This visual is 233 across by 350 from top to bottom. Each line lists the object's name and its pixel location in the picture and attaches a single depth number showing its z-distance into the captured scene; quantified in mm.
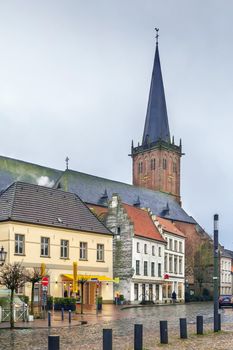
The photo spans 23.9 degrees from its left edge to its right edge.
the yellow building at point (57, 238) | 46281
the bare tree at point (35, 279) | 32781
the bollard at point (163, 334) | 17719
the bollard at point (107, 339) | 13532
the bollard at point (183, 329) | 19114
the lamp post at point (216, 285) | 21441
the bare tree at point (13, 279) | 28306
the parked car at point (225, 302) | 49344
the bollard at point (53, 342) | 11695
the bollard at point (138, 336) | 15339
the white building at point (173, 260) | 69188
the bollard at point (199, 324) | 20416
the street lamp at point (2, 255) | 31870
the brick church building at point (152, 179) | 80750
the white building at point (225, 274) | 100625
